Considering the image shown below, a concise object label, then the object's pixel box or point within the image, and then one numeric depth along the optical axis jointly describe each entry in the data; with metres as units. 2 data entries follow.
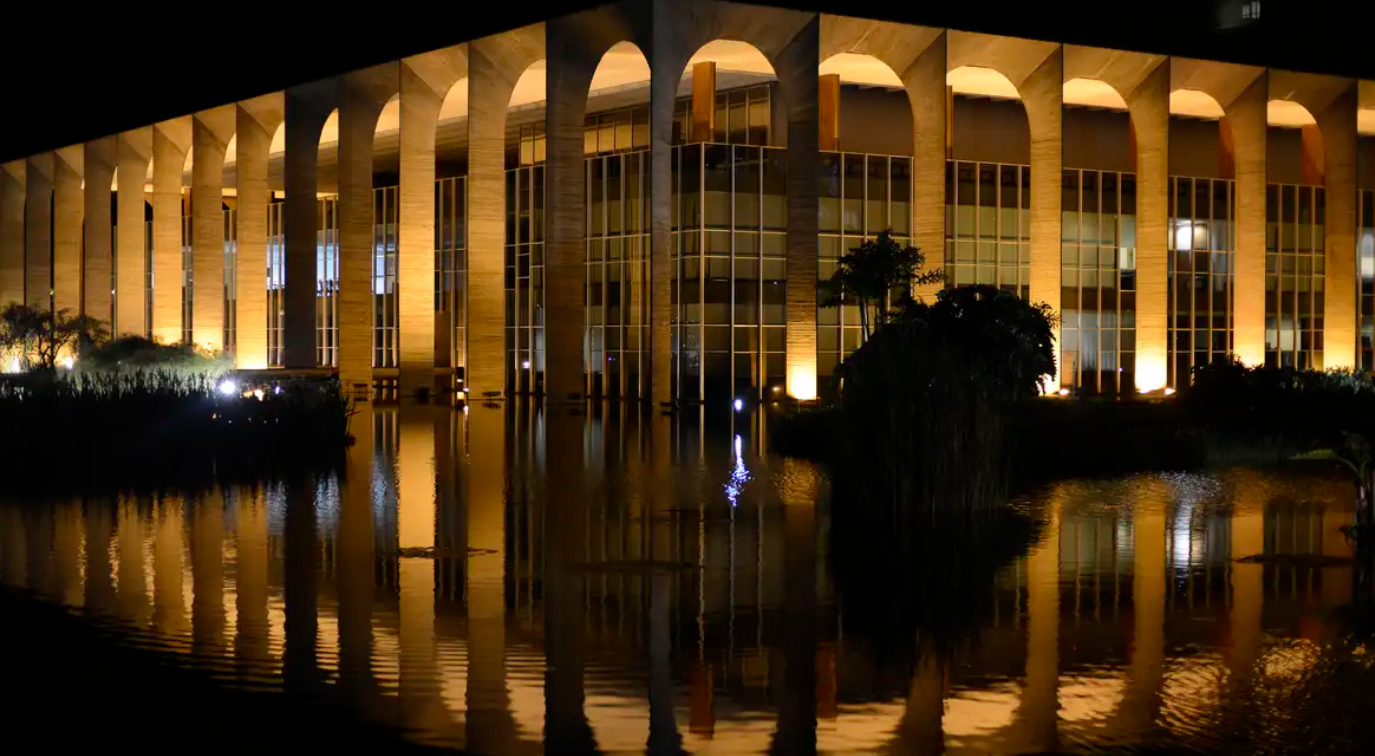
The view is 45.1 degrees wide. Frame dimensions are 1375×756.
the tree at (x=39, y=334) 42.06
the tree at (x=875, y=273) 29.39
